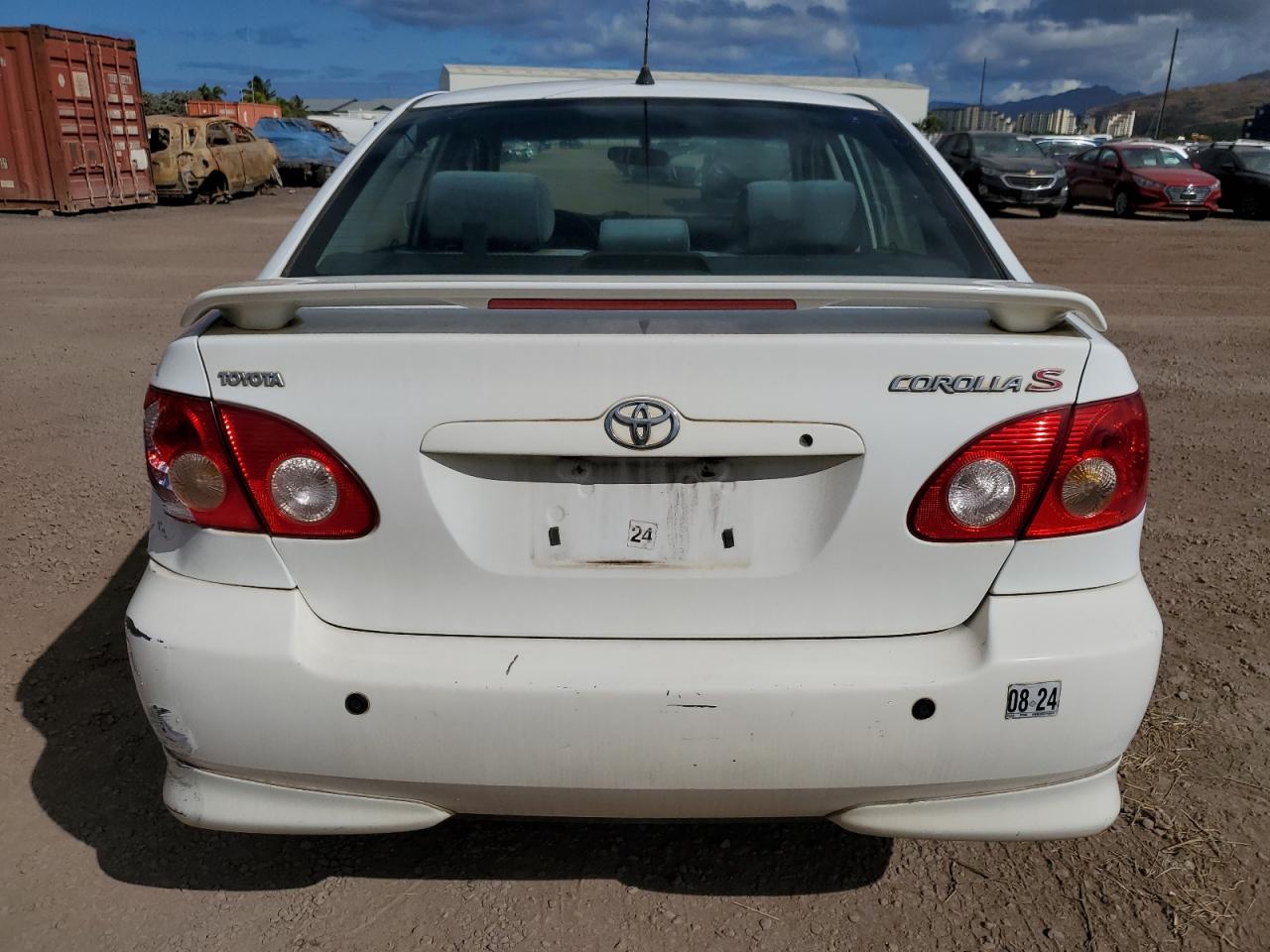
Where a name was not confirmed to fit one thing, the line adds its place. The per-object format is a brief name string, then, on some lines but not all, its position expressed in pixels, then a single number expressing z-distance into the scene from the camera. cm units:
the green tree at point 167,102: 5131
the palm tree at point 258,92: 7300
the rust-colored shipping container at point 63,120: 1767
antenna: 325
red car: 2125
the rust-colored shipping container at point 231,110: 4469
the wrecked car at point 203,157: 2108
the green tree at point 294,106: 7025
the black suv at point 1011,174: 2078
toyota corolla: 181
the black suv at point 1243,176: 2222
